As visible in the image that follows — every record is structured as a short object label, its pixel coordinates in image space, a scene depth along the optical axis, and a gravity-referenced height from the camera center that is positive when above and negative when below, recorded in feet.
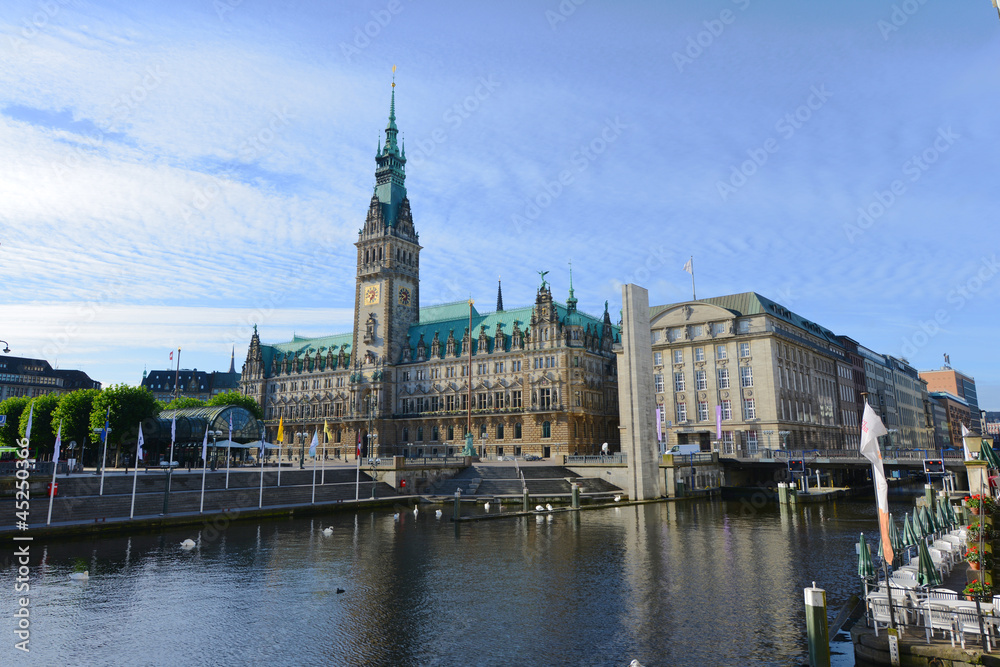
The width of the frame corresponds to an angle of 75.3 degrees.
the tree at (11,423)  358.84 +21.16
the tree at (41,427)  330.54 +17.20
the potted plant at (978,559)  63.52 -11.12
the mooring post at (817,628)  57.67 -15.59
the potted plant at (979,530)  65.41 -8.60
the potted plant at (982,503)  64.71 -5.51
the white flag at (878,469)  58.80 -1.67
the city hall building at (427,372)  358.84 +51.89
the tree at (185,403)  398.01 +34.84
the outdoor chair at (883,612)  61.39 -15.23
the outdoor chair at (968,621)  55.37 -14.62
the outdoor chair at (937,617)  56.90 -14.75
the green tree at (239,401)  407.64 +36.42
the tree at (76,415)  299.79 +20.91
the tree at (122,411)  284.61 +21.57
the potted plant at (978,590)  56.75 -12.80
